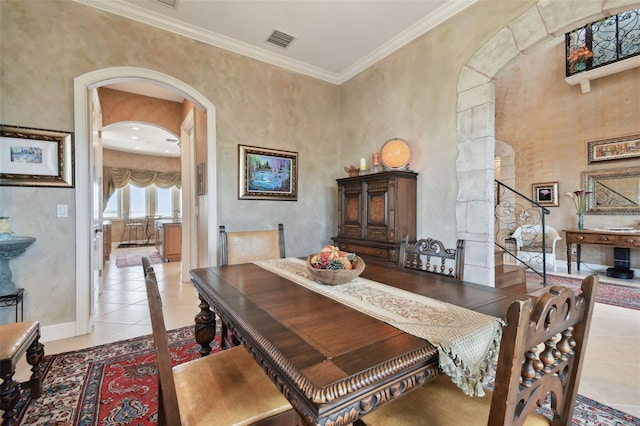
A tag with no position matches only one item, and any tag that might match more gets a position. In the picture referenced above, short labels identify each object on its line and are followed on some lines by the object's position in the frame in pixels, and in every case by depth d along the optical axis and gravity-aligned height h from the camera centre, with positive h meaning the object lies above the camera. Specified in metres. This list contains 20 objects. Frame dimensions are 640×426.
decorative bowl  1.36 -0.32
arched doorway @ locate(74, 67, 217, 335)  2.56 +0.31
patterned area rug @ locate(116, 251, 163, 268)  5.84 -1.08
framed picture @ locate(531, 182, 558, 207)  5.61 +0.34
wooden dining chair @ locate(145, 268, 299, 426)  0.80 -0.68
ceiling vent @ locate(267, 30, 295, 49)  3.21 +2.07
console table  4.22 -0.47
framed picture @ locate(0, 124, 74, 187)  2.33 +0.49
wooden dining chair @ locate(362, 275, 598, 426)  0.62 -0.44
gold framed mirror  4.70 +0.33
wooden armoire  2.95 -0.02
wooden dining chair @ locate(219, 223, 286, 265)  2.23 -0.29
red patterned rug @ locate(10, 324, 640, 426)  1.48 -1.10
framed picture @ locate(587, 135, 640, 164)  4.68 +1.07
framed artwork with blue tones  3.48 +0.50
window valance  9.20 +1.20
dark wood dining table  0.64 -0.39
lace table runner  0.79 -0.38
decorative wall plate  3.19 +0.67
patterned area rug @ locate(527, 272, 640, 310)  3.32 -1.12
